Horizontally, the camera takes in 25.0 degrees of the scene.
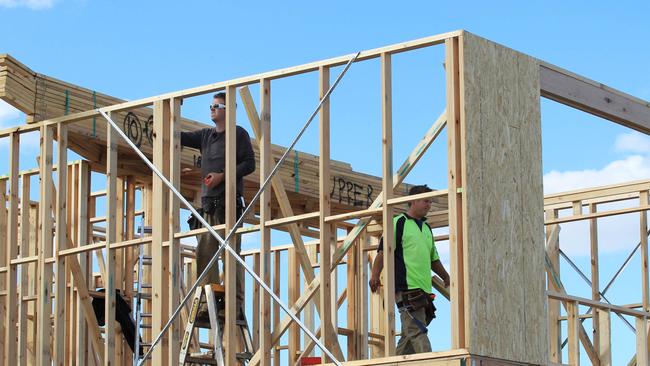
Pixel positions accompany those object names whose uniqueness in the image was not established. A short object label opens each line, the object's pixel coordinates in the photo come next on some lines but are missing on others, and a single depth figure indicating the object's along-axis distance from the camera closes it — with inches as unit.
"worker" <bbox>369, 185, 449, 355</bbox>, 553.0
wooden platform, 498.4
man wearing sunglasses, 598.2
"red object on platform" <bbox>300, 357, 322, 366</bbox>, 581.9
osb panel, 513.7
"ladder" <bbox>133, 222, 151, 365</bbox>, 627.2
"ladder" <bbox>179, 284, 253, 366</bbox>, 582.6
